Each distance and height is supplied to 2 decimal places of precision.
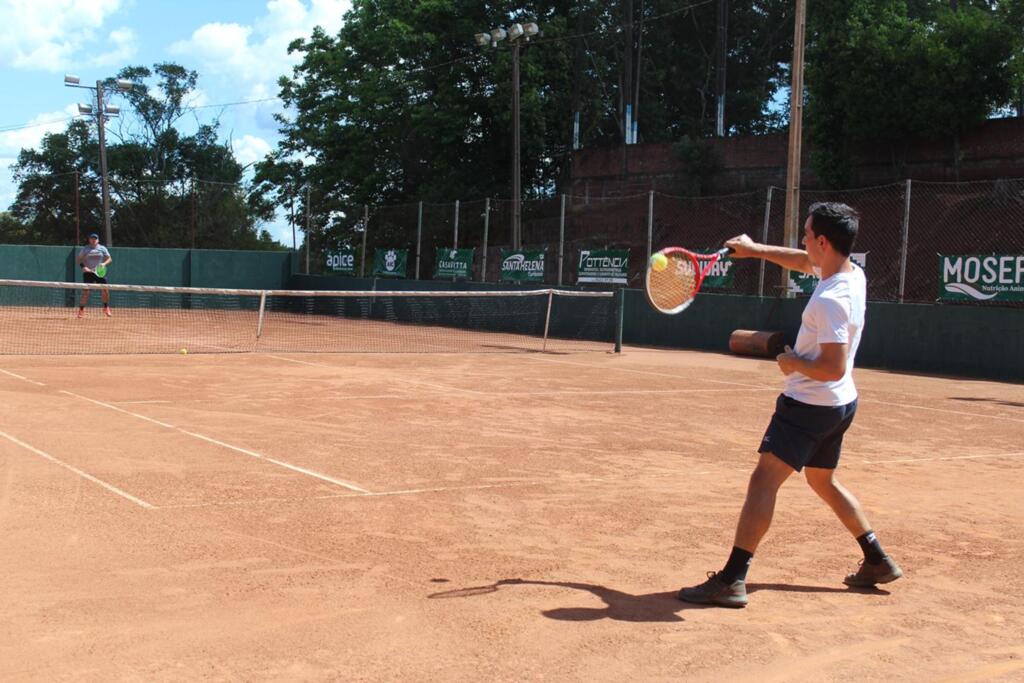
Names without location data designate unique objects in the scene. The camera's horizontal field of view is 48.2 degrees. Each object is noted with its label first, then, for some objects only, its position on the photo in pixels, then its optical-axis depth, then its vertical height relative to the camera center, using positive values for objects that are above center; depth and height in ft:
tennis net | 66.13 -3.40
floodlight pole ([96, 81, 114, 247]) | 124.26 +13.18
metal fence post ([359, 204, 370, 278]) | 110.93 +5.75
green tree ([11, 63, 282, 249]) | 152.46 +12.54
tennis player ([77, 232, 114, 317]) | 81.20 +0.80
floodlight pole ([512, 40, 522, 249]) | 96.94 +10.98
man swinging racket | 16.62 -1.36
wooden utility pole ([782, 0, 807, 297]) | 71.05 +10.89
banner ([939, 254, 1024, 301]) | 60.75 +1.92
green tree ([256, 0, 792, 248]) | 136.46 +25.17
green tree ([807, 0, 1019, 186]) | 101.35 +21.36
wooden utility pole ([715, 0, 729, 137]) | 134.82 +29.38
